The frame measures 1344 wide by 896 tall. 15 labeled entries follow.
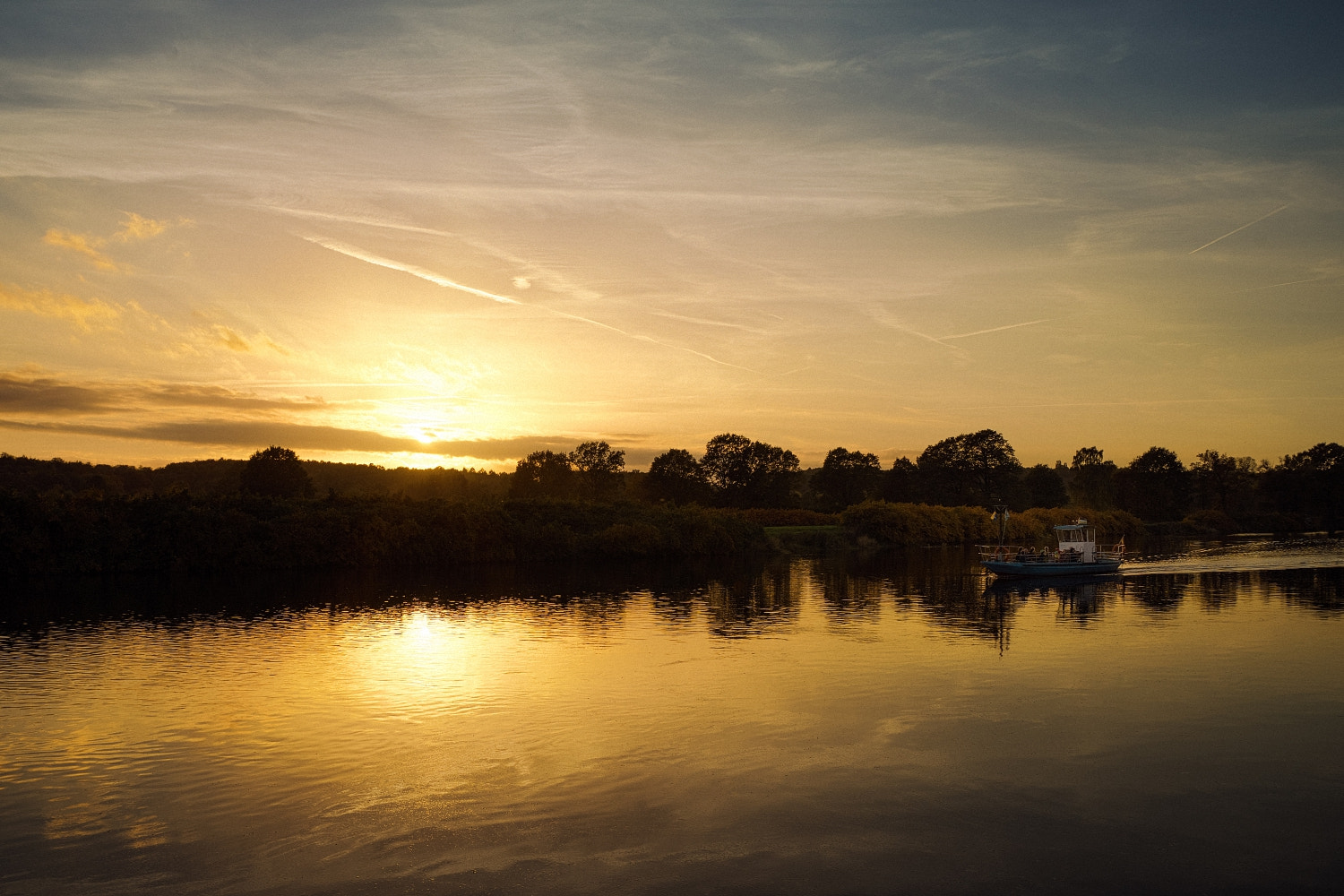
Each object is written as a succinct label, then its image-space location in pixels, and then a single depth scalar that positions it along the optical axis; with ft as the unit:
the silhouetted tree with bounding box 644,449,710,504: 518.78
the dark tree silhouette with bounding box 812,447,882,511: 574.56
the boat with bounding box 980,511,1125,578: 239.71
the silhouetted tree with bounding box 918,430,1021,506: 561.43
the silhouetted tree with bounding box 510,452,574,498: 493.36
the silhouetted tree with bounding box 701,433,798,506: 540.93
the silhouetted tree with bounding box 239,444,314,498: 363.56
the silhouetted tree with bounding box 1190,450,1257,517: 617.62
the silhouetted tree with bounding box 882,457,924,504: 568.82
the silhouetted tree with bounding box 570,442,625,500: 518.37
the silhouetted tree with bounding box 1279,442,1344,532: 555.69
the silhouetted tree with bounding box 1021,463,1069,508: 625.41
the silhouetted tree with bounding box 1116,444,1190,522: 602.44
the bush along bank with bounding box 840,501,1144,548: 408.05
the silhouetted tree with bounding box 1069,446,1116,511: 609.42
